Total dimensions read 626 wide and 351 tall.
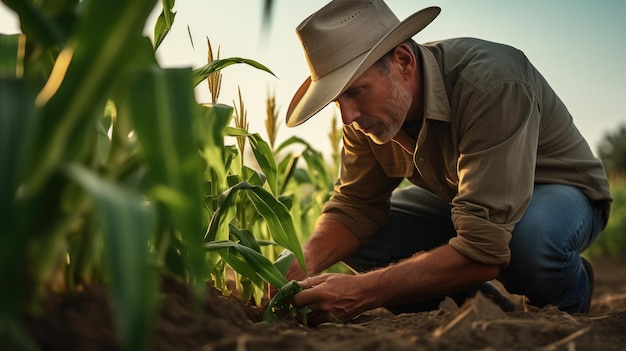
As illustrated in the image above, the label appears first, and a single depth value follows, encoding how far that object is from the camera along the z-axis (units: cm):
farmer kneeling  208
